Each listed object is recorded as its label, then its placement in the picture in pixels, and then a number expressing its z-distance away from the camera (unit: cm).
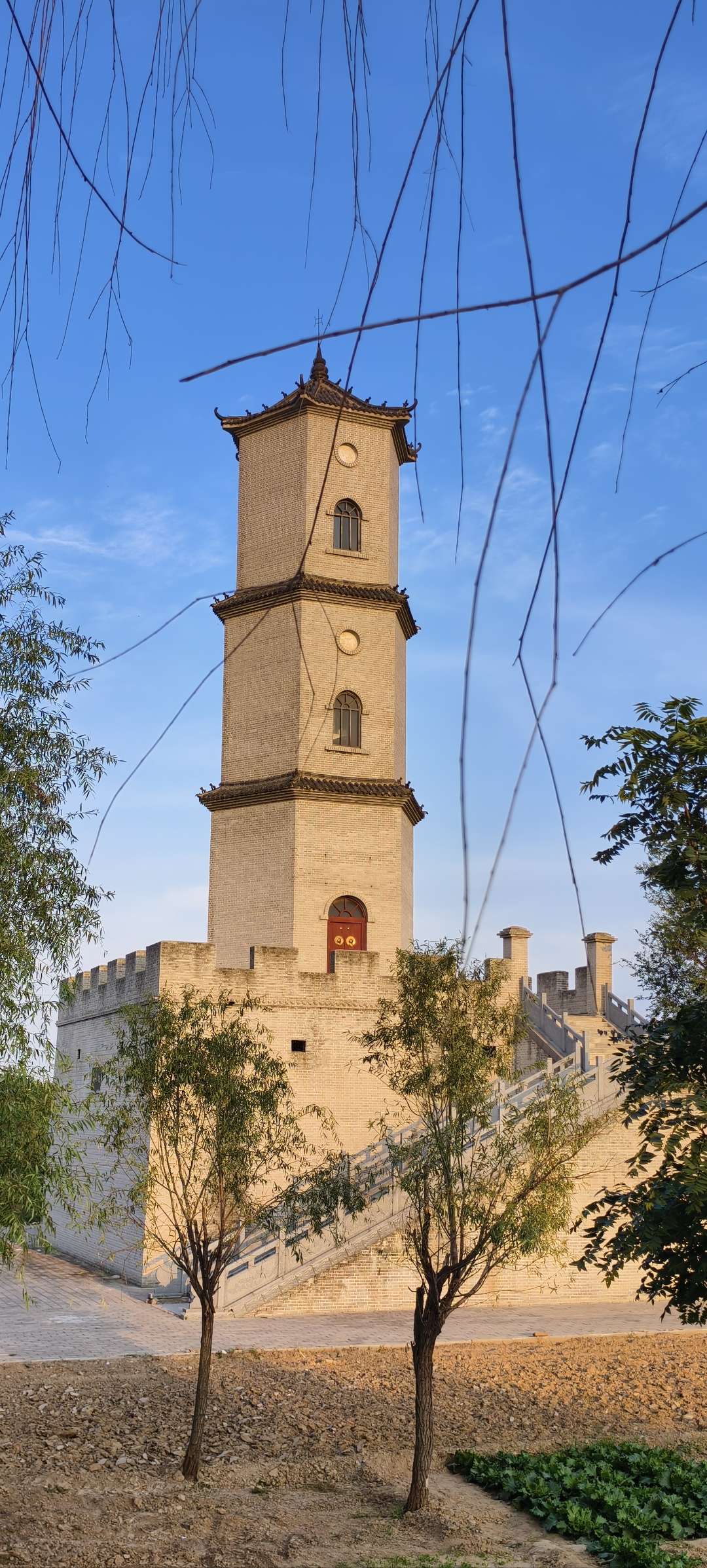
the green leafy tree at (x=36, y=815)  984
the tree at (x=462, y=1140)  1129
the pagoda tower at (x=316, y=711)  2523
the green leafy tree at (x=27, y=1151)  905
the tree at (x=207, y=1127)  1191
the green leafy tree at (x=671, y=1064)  724
